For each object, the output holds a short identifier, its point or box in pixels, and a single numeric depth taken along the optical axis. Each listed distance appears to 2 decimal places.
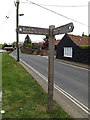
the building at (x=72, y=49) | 14.85
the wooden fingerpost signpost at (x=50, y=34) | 3.18
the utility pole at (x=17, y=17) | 14.05
